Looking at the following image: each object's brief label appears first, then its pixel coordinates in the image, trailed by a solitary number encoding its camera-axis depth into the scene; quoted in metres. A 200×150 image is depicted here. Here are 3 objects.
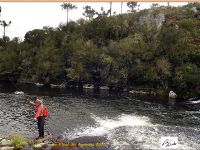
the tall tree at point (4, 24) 138.20
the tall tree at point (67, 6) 145.88
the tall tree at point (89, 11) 145.12
